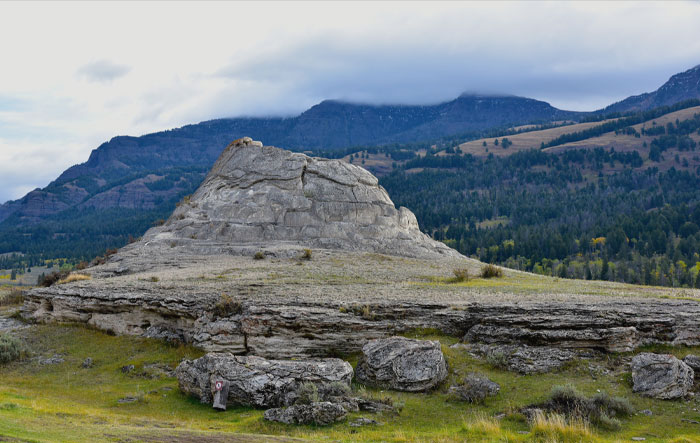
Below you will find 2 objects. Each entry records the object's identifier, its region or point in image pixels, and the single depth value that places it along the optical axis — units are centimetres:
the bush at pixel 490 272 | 4347
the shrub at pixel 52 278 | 4803
